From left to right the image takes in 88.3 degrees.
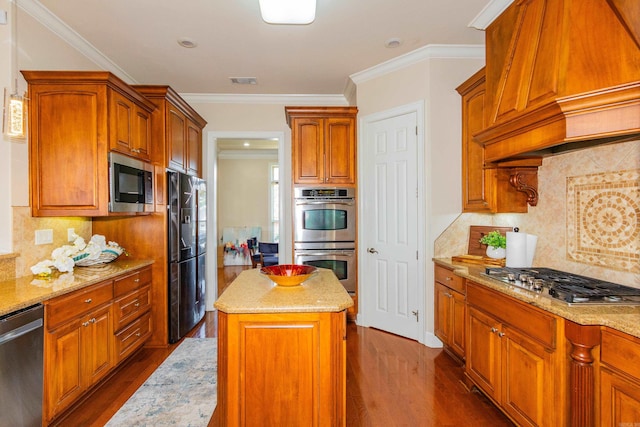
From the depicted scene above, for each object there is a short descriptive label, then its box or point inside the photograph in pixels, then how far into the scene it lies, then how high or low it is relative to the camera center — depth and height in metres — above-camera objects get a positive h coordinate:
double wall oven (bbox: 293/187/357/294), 3.98 -0.22
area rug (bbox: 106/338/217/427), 2.15 -1.36
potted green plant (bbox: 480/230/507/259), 2.76 -0.29
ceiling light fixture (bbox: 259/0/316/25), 1.88 +1.17
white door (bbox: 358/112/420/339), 3.47 -0.17
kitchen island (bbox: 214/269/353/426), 1.65 -0.77
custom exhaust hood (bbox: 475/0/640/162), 1.44 +0.66
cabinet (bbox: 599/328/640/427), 1.28 -0.69
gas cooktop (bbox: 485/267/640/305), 1.59 -0.42
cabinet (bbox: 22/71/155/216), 2.47 +0.54
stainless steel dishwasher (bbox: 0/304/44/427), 1.67 -0.82
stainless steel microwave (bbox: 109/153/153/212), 2.62 +0.24
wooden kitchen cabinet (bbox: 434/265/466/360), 2.76 -0.89
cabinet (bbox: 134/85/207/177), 3.34 +0.89
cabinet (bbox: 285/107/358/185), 4.00 +0.75
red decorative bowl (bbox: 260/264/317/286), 1.97 -0.39
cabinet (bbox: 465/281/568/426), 1.59 -0.83
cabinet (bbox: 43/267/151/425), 1.96 -0.89
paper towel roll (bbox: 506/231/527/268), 2.46 -0.29
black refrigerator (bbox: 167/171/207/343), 3.41 -0.45
